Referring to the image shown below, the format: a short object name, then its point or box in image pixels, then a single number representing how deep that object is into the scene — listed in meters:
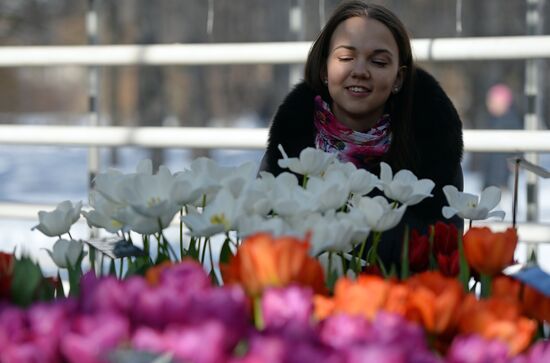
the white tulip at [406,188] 5.42
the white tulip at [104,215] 5.36
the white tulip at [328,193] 5.29
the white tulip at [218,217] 5.26
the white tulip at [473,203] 5.46
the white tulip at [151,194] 5.27
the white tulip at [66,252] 5.36
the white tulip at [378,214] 5.31
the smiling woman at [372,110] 5.99
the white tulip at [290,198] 5.25
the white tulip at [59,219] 5.42
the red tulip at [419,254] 5.42
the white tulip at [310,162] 5.48
